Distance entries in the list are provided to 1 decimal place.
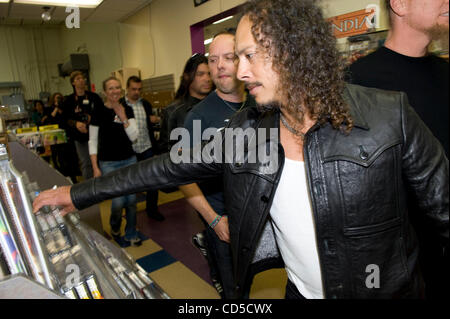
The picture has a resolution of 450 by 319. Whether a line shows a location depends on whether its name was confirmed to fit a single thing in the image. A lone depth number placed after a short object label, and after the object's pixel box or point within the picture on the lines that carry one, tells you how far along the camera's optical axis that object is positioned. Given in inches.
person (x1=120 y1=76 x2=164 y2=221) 125.0
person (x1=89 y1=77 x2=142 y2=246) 113.7
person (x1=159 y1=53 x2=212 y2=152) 87.4
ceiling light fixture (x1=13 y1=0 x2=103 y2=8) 114.6
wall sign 97.9
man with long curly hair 28.9
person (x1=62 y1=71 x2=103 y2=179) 153.9
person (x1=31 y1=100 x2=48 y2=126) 298.5
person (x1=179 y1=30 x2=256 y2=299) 60.5
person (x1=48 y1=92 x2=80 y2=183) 209.0
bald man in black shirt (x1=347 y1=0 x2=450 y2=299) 39.5
